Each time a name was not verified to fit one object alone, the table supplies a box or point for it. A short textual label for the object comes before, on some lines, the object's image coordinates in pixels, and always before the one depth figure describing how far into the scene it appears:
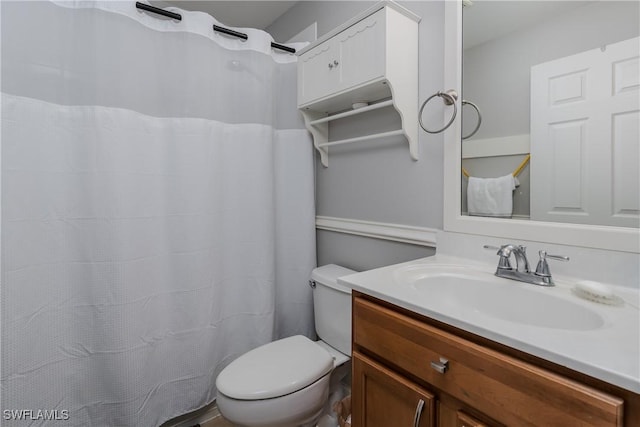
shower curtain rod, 1.32
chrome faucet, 0.90
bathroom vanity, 0.52
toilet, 1.10
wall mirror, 0.86
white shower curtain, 1.14
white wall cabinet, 1.21
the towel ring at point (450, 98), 1.16
